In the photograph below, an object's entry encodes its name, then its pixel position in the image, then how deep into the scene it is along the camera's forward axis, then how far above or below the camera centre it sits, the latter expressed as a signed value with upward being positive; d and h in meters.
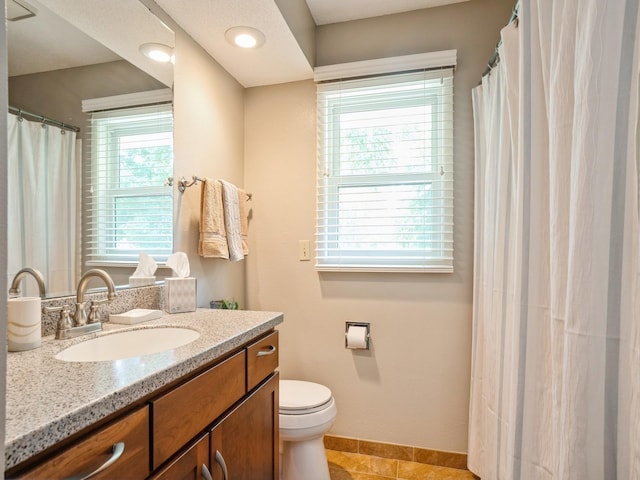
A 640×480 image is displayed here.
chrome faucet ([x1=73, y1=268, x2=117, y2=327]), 1.07 -0.23
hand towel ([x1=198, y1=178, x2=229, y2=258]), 1.68 +0.02
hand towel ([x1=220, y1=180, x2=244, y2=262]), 1.79 +0.04
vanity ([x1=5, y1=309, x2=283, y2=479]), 0.55 -0.37
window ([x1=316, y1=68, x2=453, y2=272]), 1.90 +0.33
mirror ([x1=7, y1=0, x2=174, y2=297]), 1.01 +0.57
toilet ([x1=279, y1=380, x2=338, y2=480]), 1.57 -0.93
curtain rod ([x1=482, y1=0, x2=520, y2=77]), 1.52 +0.78
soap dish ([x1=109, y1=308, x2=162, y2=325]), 1.22 -0.32
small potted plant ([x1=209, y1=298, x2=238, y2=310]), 1.83 -0.41
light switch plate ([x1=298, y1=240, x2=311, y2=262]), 2.11 -0.13
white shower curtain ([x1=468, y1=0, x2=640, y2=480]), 0.70 -0.02
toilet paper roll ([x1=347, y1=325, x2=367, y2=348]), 1.93 -0.60
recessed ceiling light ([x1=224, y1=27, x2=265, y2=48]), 1.64 +0.94
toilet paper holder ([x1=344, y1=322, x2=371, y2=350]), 1.94 -0.59
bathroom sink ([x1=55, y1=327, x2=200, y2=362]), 0.99 -0.37
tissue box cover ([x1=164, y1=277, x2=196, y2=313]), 1.43 -0.28
